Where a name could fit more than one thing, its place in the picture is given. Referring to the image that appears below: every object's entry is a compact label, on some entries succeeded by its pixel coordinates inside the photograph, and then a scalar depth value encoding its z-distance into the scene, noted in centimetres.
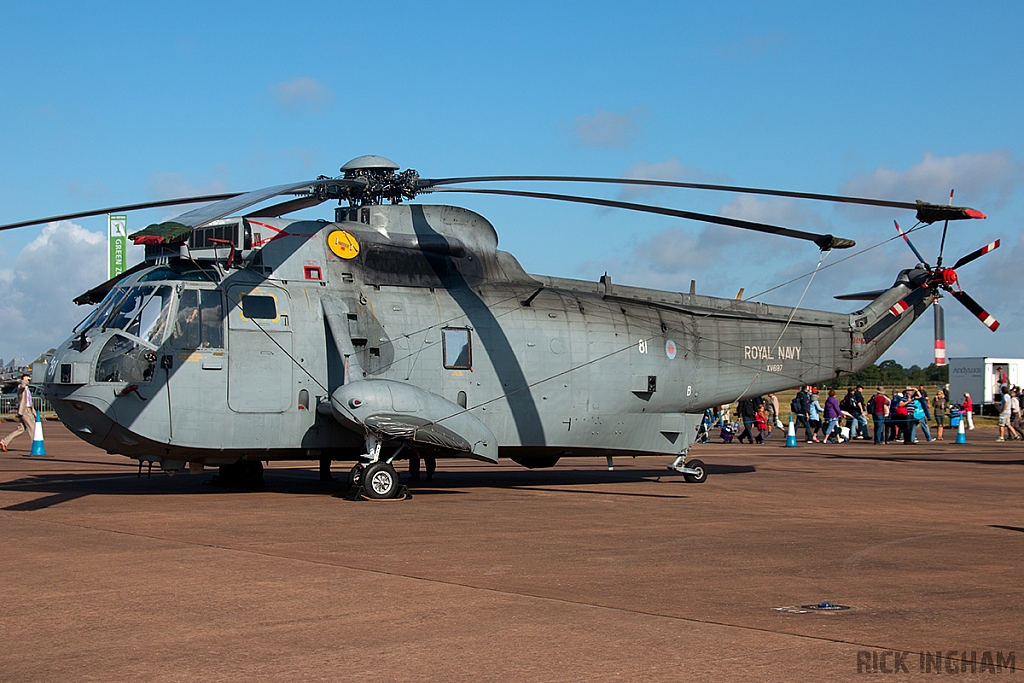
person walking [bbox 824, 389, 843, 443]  3284
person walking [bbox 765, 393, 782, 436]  4195
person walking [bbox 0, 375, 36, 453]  2523
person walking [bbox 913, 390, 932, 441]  3291
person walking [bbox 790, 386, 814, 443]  3391
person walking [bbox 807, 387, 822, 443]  3410
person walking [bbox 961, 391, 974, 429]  4031
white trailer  5006
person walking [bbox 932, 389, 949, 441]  3515
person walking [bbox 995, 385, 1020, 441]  3300
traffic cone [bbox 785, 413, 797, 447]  3152
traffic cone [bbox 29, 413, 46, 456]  2383
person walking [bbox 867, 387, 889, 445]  3198
